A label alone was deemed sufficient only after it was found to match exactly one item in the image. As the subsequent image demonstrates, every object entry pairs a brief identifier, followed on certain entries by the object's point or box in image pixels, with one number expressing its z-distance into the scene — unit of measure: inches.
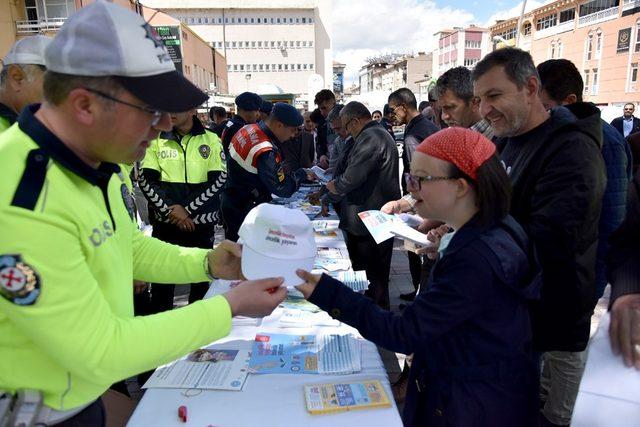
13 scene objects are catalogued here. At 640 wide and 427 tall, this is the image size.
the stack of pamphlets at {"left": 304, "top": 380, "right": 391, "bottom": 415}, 52.7
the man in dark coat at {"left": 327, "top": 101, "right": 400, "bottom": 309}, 134.5
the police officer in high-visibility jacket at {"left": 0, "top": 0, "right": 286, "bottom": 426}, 30.7
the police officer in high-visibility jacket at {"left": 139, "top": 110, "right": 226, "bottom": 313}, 125.4
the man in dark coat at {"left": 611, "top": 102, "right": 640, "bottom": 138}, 340.5
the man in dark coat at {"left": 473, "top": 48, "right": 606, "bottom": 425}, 65.1
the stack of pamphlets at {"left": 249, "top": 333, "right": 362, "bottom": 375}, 60.9
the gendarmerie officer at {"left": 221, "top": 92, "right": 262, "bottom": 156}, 210.8
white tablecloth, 50.8
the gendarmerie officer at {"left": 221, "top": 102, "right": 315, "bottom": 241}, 137.9
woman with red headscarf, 48.8
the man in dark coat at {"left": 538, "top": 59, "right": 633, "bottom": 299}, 83.4
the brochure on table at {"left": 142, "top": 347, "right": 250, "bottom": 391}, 57.4
